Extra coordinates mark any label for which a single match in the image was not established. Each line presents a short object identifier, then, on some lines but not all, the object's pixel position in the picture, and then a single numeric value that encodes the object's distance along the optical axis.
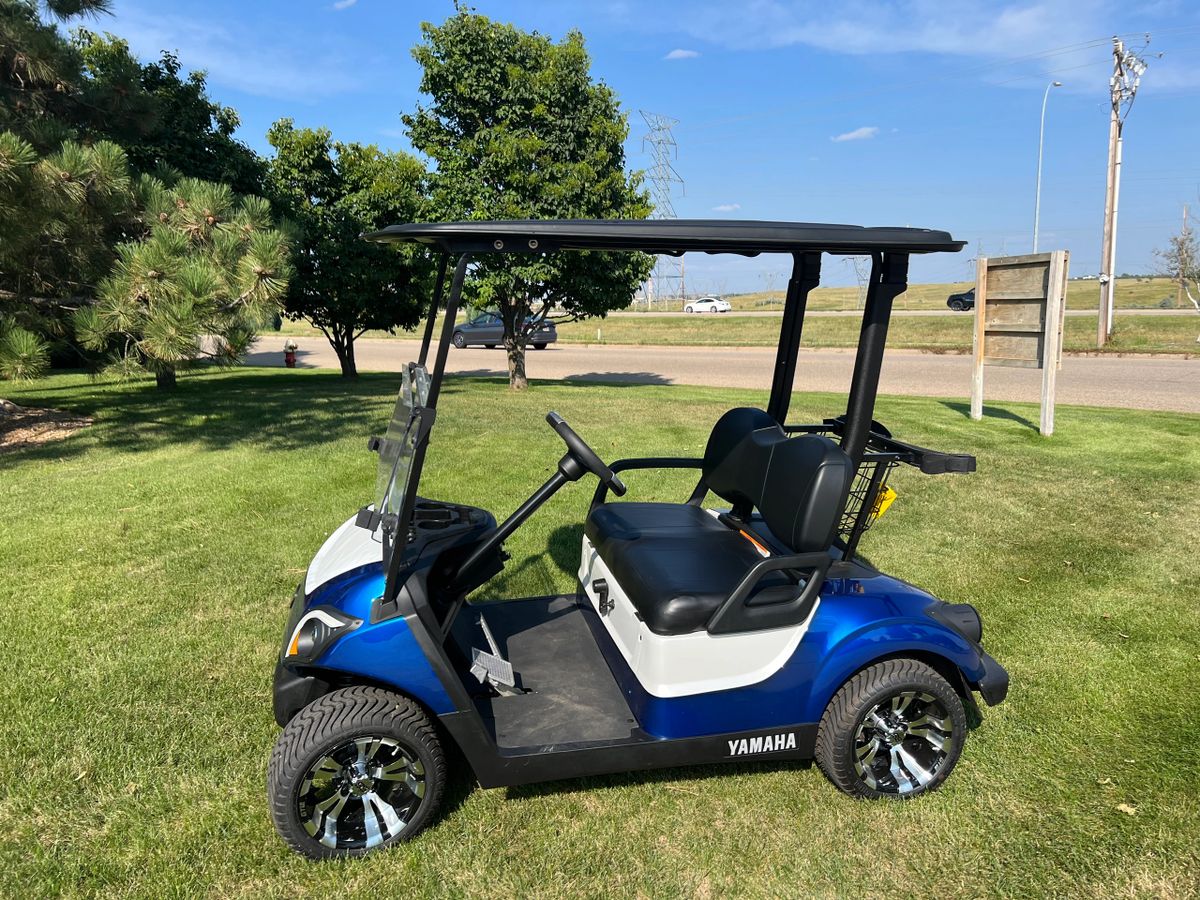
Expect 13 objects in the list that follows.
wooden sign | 8.41
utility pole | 21.30
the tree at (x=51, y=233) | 5.96
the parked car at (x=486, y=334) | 23.20
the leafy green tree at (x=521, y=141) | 10.75
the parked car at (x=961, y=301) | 31.81
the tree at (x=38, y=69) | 7.02
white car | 44.03
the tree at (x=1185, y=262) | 24.33
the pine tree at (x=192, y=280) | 5.86
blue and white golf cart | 2.28
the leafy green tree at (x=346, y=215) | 12.09
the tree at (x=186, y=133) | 9.91
